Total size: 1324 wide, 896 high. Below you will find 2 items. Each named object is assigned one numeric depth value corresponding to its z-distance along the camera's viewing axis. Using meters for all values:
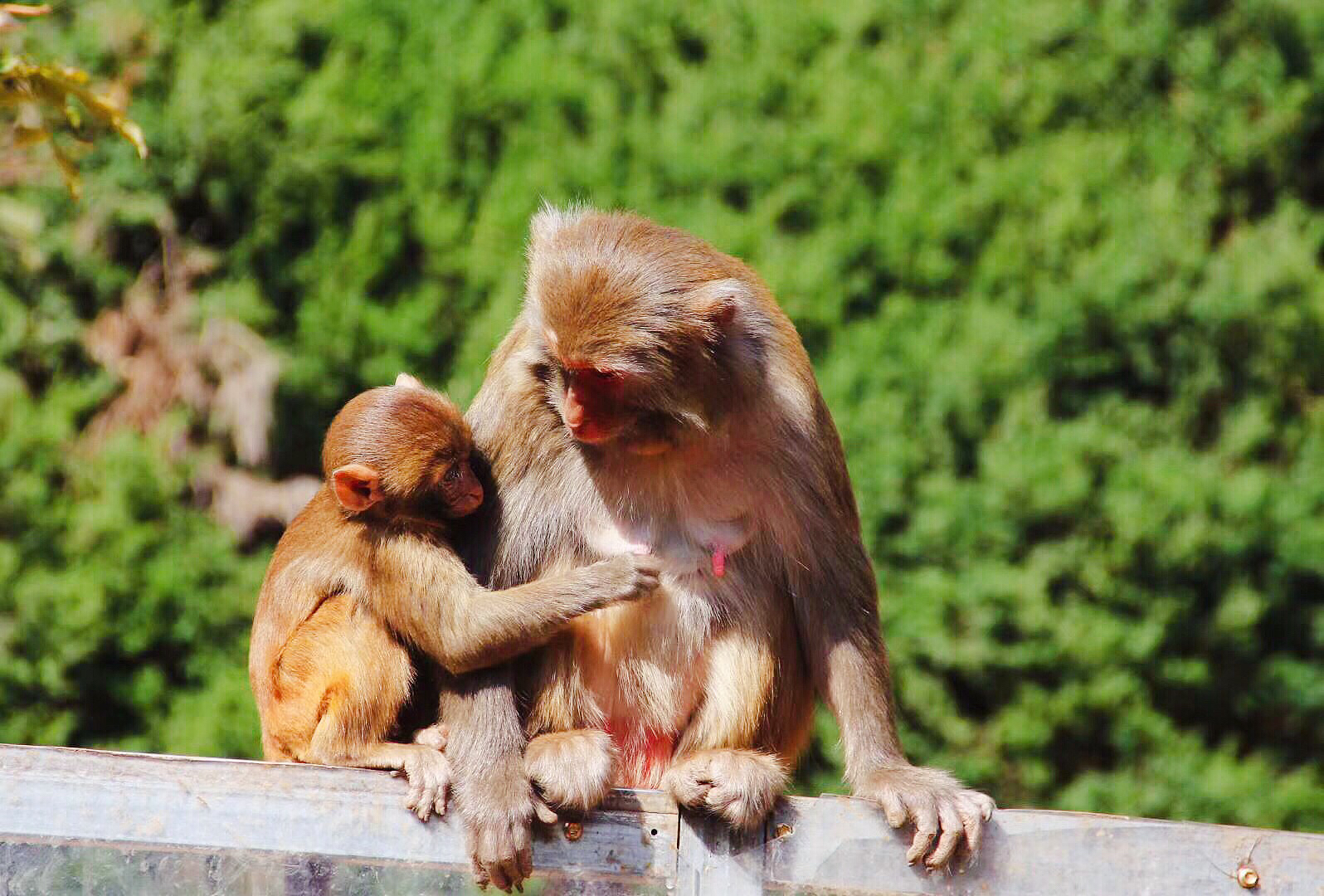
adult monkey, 7.59
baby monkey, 7.44
